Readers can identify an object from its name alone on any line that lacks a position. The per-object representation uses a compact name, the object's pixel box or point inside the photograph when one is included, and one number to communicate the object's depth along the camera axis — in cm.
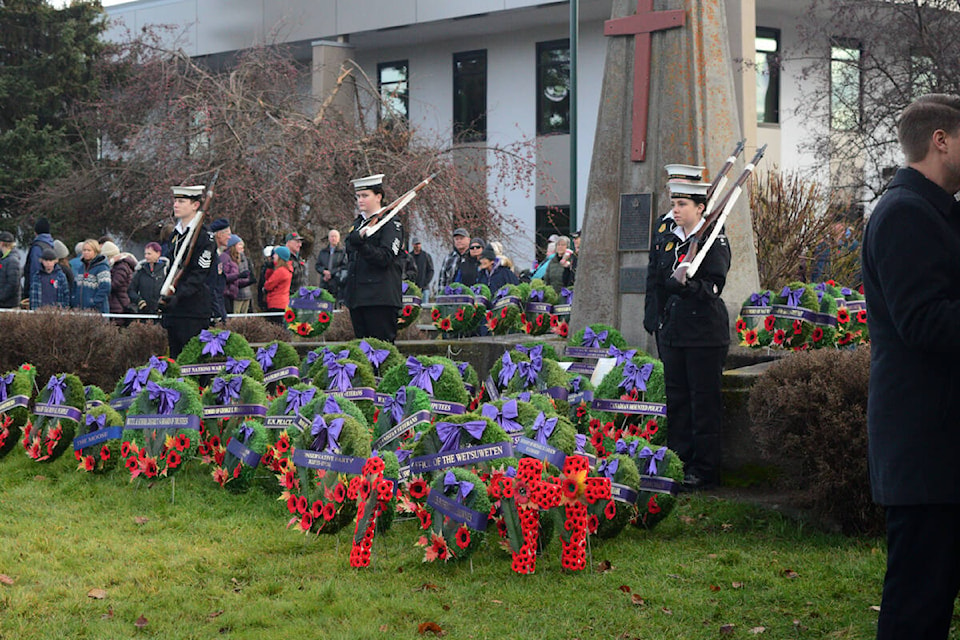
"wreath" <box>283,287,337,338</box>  1288
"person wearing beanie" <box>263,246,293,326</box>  1770
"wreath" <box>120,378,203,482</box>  885
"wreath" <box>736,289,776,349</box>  1008
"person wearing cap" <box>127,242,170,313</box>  1542
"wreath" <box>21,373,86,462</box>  970
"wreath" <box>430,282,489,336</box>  1319
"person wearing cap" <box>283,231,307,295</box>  1884
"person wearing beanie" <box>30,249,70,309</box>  1675
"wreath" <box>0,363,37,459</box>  1017
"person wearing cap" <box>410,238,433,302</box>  2125
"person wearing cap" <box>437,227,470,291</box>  1747
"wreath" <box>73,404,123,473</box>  918
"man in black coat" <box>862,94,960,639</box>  393
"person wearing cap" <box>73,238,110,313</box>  1672
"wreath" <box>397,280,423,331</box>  1321
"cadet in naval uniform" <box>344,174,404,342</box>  1060
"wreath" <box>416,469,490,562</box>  648
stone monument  1053
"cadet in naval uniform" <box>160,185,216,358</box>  1077
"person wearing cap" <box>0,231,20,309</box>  1717
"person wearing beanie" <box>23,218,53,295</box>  1734
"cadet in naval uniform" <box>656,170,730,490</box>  832
